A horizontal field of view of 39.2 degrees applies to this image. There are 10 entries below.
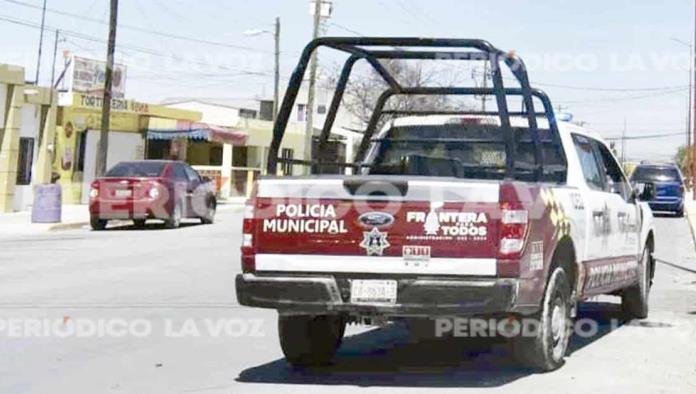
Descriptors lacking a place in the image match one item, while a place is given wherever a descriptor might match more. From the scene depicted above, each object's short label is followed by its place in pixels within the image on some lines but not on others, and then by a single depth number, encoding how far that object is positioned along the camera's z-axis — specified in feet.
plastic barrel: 75.82
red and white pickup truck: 21.04
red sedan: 71.10
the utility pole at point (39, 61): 145.53
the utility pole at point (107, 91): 91.45
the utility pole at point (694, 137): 146.74
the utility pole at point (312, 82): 120.16
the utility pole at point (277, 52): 161.35
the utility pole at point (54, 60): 154.56
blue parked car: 103.91
